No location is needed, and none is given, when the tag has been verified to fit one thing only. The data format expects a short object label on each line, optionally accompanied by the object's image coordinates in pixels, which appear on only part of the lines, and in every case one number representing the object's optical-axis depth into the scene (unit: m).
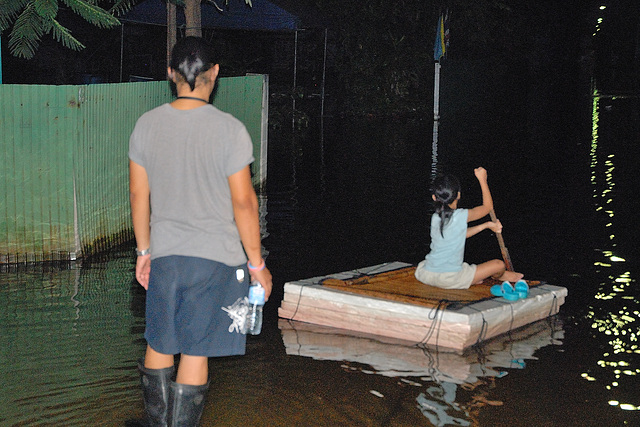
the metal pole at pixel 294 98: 22.82
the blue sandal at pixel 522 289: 6.45
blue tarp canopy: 19.45
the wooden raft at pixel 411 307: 5.90
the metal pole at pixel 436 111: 21.56
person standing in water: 3.80
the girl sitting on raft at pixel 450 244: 6.52
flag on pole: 25.20
